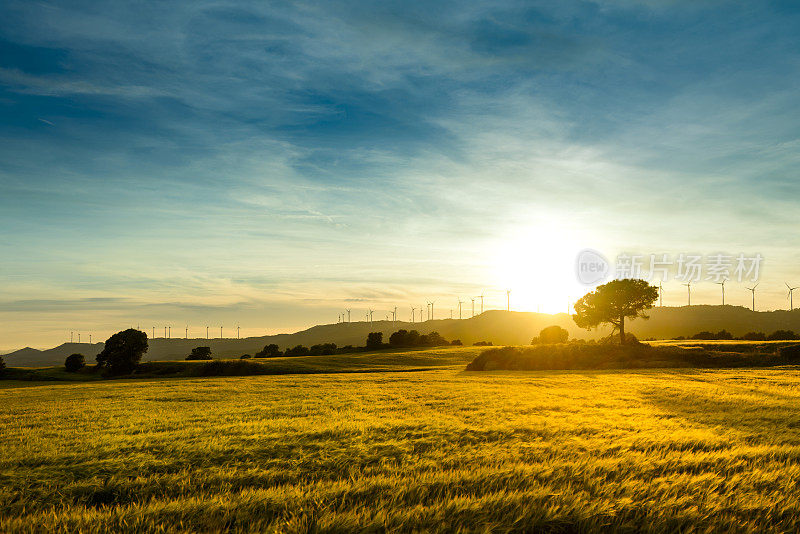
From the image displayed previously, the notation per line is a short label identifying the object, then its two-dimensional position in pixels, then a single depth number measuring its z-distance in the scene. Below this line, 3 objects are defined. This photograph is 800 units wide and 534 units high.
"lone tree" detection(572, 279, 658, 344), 71.94
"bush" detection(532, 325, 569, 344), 101.69
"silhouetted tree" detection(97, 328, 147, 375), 76.88
